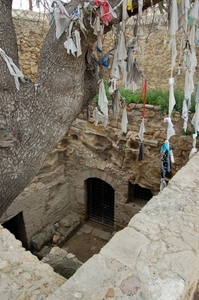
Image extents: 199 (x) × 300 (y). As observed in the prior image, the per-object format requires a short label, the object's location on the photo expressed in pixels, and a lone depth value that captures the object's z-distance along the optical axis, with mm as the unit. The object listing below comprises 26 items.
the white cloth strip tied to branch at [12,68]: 1926
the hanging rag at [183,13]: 2403
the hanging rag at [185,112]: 3850
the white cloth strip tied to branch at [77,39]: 1992
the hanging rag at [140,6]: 2080
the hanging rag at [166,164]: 3854
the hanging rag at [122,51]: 2462
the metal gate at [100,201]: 7316
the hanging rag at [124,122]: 3596
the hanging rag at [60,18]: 1958
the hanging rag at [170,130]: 3550
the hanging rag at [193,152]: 4090
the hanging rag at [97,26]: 2019
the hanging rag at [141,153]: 4420
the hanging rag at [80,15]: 1987
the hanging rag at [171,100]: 3257
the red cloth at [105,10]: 1972
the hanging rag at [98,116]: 3385
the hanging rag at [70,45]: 1972
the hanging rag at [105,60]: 2594
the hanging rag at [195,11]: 2489
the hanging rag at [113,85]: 2962
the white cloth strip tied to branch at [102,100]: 2710
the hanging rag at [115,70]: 2582
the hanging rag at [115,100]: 3072
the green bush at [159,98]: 5430
